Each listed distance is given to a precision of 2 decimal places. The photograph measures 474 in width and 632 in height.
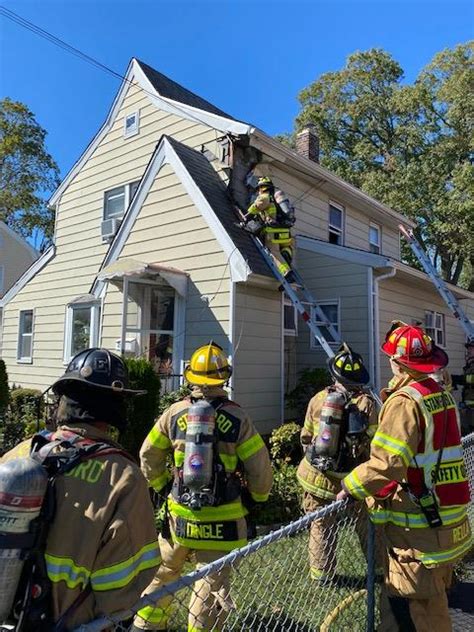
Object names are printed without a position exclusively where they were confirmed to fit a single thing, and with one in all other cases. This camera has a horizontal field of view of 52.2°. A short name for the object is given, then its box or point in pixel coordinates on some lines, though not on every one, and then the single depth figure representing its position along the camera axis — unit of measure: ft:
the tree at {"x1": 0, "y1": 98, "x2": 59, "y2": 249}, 96.73
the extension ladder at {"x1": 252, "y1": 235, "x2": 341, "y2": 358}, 27.48
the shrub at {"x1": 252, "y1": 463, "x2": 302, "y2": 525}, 19.39
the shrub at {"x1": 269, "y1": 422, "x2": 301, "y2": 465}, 25.18
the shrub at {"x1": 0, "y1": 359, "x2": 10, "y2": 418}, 34.37
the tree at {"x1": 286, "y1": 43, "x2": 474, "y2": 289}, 79.00
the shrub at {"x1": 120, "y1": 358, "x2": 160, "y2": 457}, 22.27
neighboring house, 82.69
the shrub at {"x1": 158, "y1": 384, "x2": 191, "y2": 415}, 26.48
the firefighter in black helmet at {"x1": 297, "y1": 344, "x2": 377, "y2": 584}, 13.44
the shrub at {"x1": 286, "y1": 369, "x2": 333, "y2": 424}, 30.45
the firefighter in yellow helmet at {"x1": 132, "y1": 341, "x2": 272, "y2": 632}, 9.64
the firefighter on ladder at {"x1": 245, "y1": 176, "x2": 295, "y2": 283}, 29.91
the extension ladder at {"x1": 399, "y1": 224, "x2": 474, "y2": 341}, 32.22
